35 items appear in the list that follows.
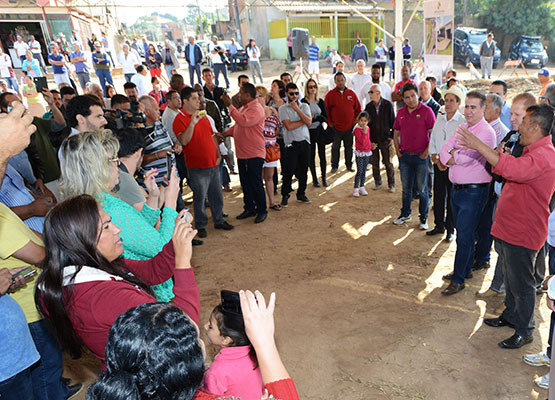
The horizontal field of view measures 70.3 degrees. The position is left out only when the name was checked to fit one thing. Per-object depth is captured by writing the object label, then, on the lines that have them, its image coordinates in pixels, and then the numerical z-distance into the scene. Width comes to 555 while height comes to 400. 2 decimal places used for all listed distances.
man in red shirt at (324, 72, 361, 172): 7.39
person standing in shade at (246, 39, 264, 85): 17.88
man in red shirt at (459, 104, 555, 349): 2.93
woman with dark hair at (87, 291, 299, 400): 1.08
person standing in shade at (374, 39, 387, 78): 18.38
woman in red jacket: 1.63
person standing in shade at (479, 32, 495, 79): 16.42
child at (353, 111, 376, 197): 6.79
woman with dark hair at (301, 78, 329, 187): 7.13
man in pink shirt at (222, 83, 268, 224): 5.60
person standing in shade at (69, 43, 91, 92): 13.55
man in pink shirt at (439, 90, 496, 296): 3.80
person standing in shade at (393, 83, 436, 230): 5.32
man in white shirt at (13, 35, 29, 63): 16.78
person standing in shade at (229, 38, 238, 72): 22.57
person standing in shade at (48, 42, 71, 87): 13.31
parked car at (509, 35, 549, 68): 19.81
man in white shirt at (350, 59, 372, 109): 9.70
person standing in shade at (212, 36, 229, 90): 15.73
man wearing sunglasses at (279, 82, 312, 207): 6.42
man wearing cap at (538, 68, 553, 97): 6.50
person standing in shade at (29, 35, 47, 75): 17.18
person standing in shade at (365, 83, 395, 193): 6.75
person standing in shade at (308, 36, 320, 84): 17.47
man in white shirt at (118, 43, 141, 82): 12.99
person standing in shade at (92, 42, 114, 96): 13.16
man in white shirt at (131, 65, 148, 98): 10.02
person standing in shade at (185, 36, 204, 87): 15.32
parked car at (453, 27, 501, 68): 20.12
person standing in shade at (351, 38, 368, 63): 18.97
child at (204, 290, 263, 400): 1.80
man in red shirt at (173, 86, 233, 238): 5.15
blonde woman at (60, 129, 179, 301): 2.44
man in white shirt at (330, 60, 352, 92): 10.28
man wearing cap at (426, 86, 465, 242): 4.54
